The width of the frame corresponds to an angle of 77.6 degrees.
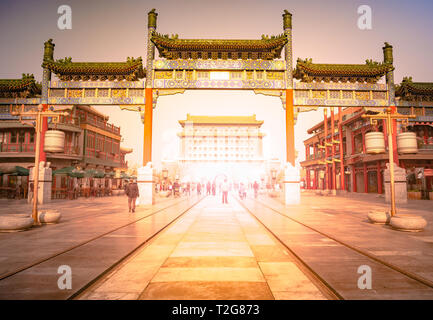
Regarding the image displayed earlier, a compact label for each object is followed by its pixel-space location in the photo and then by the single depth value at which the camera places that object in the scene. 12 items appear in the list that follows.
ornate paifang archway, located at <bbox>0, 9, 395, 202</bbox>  16.56
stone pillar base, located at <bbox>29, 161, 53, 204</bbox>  16.14
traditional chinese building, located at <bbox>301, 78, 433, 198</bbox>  18.48
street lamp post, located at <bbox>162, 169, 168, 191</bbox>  36.67
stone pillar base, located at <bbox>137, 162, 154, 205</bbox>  15.48
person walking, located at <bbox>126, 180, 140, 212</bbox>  11.95
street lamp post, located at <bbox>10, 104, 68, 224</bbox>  7.99
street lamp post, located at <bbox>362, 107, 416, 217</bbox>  7.99
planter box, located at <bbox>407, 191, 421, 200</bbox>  21.73
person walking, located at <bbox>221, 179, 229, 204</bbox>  19.24
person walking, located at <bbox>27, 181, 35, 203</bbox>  16.58
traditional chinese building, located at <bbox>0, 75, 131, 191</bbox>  27.70
